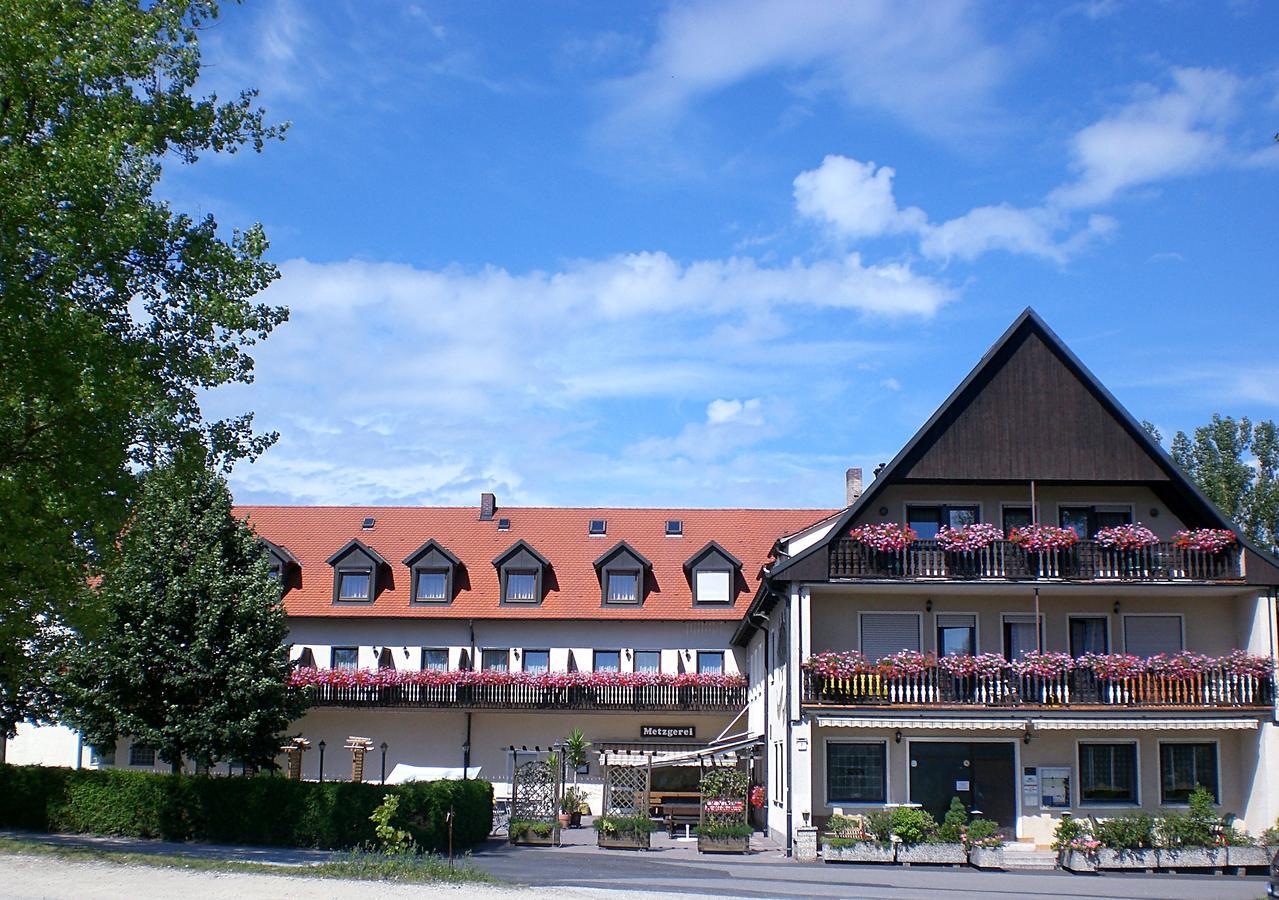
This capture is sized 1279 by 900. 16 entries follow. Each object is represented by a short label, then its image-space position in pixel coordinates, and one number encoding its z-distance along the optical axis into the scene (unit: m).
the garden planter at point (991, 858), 28.08
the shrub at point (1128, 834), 28.47
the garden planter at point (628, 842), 31.25
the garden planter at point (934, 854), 28.73
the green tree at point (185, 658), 34.25
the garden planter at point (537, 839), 32.28
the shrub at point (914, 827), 28.87
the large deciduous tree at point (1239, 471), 54.56
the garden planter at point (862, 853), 28.69
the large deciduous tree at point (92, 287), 20.97
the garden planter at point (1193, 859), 28.39
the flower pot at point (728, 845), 30.52
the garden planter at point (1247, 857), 28.41
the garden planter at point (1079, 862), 28.33
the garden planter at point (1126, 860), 28.45
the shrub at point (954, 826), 28.88
